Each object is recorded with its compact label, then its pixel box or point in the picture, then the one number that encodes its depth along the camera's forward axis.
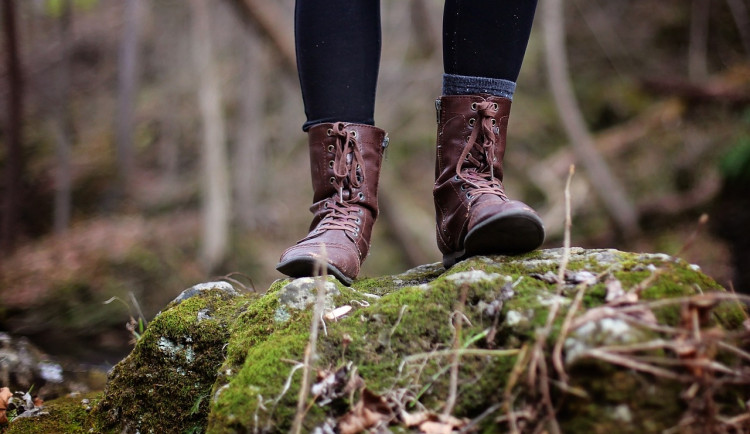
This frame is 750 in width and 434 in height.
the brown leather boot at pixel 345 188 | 1.79
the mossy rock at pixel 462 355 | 1.05
